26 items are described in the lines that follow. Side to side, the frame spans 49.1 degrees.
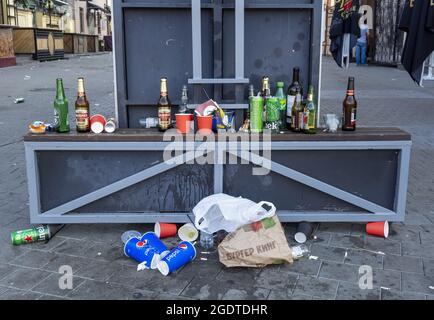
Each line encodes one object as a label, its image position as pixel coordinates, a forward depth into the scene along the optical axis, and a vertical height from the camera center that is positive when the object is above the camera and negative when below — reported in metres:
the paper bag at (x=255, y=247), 3.14 -1.22
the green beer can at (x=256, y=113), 3.56 -0.40
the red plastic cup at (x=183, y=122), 3.62 -0.46
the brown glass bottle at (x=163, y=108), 3.67 -0.36
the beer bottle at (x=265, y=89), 3.81 -0.23
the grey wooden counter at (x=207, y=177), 3.56 -0.88
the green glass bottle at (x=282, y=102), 3.77 -0.33
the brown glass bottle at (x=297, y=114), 3.64 -0.41
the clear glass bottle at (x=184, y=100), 3.83 -0.32
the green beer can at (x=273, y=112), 3.68 -0.40
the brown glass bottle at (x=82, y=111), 3.63 -0.38
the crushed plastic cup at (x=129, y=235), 3.51 -1.27
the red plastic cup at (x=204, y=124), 3.60 -0.48
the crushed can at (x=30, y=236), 3.55 -1.29
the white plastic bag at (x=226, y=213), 3.21 -1.03
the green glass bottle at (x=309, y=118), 3.59 -0.44
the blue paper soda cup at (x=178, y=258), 3.09 -1.29
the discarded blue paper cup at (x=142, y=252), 3.18 -1.28
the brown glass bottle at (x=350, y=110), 3.68 -0.38
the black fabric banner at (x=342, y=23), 6.09 +0.47
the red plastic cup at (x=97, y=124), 3.66 -0.48
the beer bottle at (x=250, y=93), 3.84 -0.26
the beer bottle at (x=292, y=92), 3.73 -0.25
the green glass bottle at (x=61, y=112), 3.67 -0.39
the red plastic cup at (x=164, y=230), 3.67 -1.29
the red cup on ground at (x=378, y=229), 3.69 -1.29
